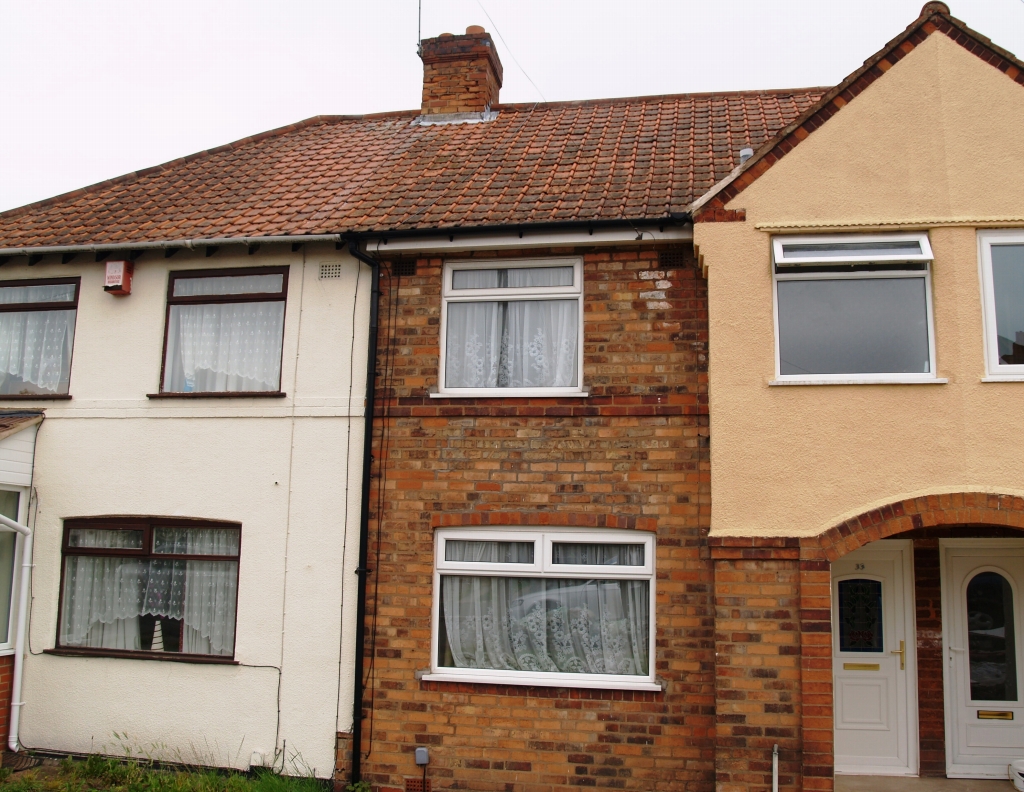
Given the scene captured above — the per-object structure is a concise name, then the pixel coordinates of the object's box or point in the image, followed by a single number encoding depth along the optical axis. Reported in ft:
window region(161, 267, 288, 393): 29.30
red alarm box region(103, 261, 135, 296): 29.81
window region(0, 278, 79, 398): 30.94
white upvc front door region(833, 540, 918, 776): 26.73
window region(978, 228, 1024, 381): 23.00
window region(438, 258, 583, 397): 27.14
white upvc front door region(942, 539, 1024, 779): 26.45
